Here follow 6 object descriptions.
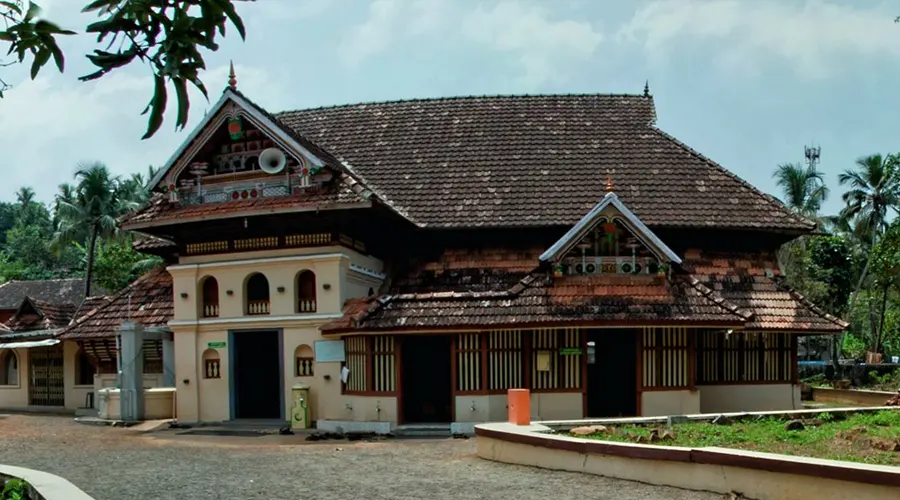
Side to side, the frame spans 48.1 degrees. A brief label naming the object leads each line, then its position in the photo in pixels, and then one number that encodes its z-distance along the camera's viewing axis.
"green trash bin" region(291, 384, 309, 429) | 20.55
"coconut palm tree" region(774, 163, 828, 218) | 55.50
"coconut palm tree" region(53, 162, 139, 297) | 44.56
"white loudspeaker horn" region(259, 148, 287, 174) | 21.03
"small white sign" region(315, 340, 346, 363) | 20.75
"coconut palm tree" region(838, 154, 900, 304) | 46.88
